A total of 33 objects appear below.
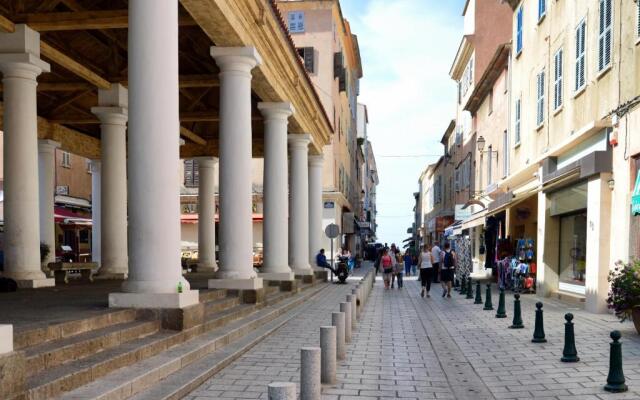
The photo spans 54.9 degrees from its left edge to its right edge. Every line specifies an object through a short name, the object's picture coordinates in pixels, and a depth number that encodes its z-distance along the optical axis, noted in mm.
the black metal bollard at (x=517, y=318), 11180
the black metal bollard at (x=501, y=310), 12906
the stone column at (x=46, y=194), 16078
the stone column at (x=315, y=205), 22359
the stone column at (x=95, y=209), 18719
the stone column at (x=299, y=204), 18953
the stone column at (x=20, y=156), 10867
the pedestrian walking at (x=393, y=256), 22758
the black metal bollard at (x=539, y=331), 9414
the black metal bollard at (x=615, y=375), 6242
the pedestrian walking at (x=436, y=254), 20484
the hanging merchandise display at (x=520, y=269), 19250
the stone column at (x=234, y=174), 11383
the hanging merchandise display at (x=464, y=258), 20927
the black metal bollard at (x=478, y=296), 16156
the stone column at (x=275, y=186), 15297
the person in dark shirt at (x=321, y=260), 22969
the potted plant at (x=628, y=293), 9539
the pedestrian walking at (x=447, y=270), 18906
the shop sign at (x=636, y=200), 10797
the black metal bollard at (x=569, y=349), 7781
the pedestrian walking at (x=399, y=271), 23016
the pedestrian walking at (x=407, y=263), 34503
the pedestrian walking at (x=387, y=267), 22281
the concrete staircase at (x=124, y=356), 5070
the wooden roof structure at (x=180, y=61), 10555
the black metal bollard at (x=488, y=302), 14530
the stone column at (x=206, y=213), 21266
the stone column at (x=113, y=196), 14805
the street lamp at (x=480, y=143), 27172
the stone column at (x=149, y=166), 7691
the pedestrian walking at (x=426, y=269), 18734
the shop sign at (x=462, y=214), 28000
